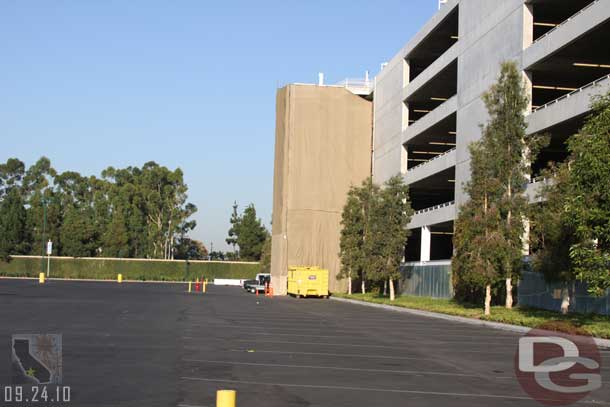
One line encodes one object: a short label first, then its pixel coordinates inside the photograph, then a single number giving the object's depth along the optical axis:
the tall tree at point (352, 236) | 64.63
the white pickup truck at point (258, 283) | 73.62
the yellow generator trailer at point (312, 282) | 64.69
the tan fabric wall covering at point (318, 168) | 75.69
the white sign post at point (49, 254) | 105.42
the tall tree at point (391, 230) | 54.31
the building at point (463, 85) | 38.88
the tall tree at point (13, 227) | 110.35
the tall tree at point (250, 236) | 132.38
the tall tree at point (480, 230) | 36.75
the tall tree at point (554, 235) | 32.41
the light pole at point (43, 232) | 109.62
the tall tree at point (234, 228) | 139.38
